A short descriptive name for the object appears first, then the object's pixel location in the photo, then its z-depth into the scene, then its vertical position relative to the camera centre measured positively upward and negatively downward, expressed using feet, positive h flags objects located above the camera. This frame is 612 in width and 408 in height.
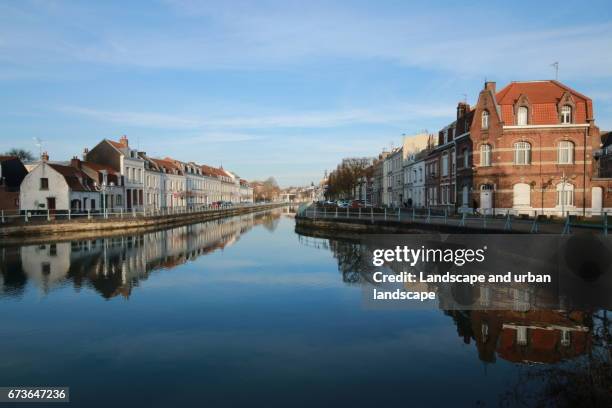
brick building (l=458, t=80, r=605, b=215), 105.29 +9.54
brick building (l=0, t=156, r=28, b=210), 145.38 +6.40
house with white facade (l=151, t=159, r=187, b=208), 223.51 +6.30
